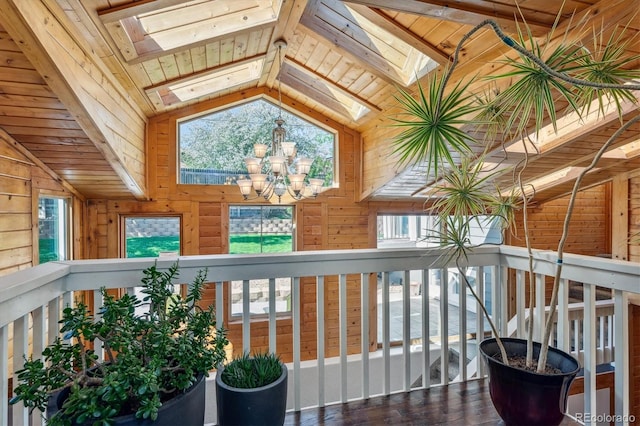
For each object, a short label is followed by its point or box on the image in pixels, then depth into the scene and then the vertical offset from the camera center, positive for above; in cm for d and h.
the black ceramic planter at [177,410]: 96 -60
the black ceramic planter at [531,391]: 131 -73
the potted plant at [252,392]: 127 -69
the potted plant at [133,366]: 92 -47
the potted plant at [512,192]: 130 +8
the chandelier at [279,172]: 309 +36
